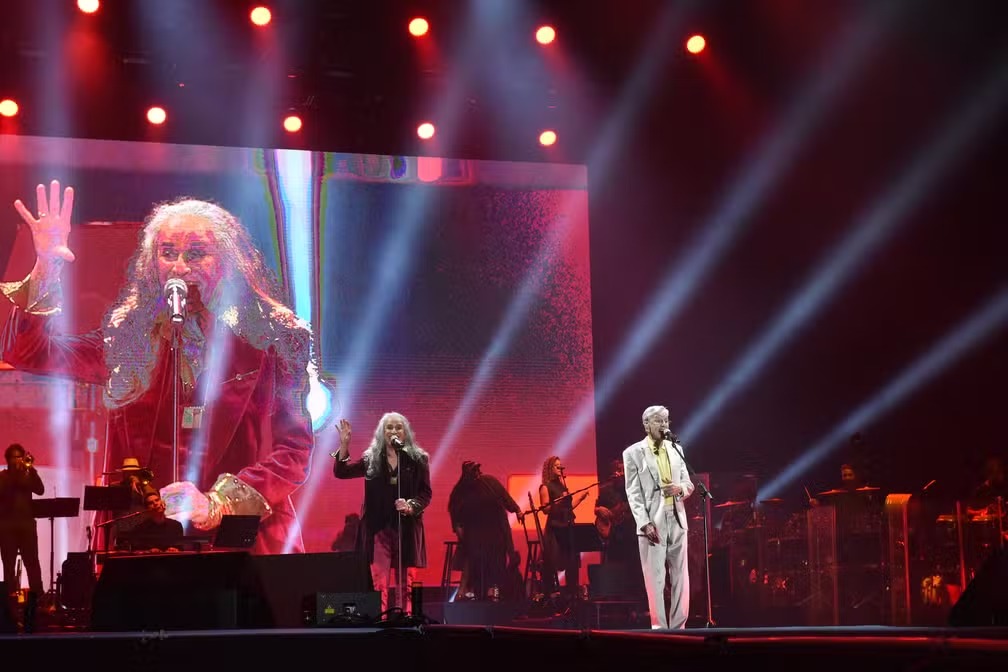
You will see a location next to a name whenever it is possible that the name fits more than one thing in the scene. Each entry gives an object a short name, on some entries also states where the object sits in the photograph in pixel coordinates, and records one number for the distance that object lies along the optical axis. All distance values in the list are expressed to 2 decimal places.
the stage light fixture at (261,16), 10.48
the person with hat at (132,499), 9.70
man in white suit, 8.14
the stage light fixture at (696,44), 11.23
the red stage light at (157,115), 11.45
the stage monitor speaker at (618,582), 11.20
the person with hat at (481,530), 11.13
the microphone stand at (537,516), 11.33
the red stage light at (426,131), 11.98
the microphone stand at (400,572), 9.16
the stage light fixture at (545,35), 11.09
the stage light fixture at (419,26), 10.78
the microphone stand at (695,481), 7.86
